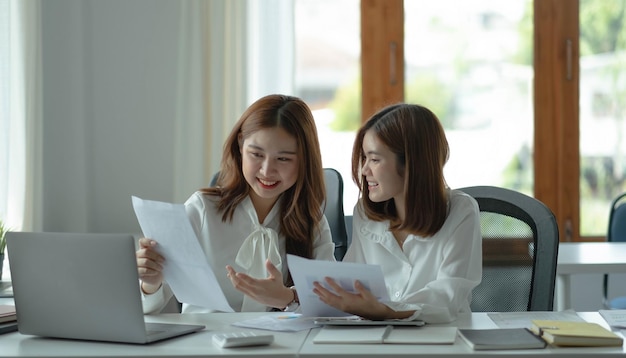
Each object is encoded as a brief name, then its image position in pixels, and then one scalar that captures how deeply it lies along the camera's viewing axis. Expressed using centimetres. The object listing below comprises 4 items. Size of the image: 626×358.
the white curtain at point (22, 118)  389
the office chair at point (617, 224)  377
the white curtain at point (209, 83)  430
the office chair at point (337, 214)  277
